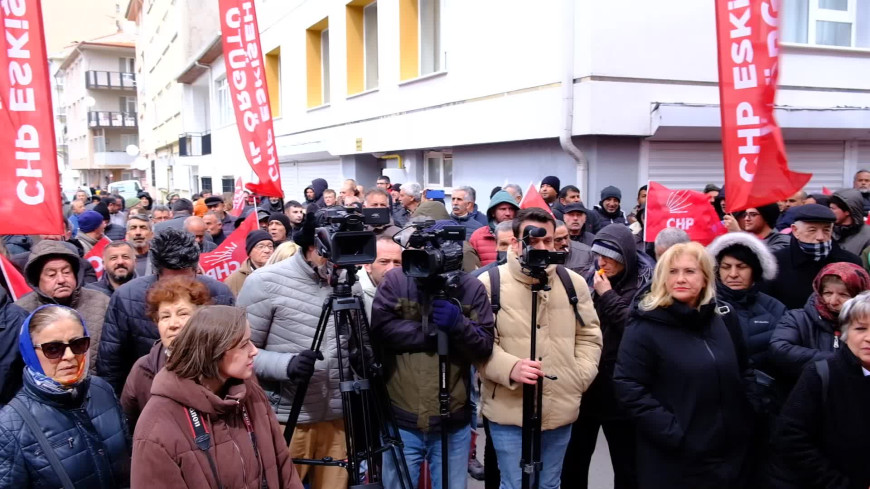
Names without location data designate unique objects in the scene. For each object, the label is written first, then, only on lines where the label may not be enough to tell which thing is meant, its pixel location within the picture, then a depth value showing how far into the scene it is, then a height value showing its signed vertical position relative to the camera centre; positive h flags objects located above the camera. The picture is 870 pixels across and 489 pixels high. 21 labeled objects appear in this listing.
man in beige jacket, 3.48 -0.93
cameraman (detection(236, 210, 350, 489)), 3.41 -0.79
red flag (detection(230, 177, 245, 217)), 10.05 -0.34
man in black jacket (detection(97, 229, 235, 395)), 3.51 -0.70
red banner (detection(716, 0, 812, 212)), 4.61 +0.43
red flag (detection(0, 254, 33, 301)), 4.19 -0.62
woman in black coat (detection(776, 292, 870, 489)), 2.80 -1.02
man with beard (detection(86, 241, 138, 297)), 4.53 -0.57
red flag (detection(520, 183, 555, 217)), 5.95 -0.22
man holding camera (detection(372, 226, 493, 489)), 3.29 -0.89
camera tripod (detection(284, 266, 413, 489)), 3.07 -1.02
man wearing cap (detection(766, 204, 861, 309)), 4.35 -0.55
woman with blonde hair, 3.11 -0.97
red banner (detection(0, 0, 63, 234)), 3.98 +0.30
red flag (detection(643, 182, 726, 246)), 5.50 -0.33
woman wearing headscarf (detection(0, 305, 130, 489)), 2.52 -0.92
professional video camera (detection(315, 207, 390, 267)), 3.04 -0.28
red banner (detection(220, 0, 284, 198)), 6.69 +0.90
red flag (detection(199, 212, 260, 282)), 5.89 -0.68
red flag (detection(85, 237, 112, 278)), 5.64 -0.64
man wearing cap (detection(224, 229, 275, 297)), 5.29 -0.61
